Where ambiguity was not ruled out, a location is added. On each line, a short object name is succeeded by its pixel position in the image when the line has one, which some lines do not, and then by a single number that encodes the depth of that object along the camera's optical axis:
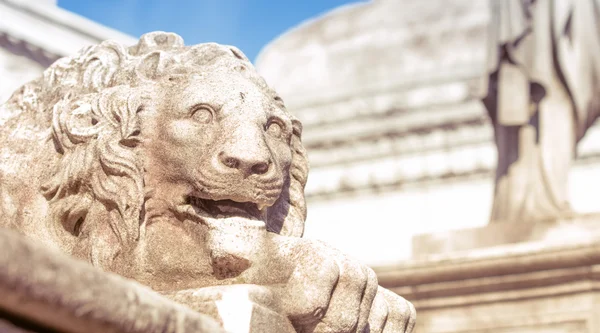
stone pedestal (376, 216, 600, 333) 5.18
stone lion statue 2.50
